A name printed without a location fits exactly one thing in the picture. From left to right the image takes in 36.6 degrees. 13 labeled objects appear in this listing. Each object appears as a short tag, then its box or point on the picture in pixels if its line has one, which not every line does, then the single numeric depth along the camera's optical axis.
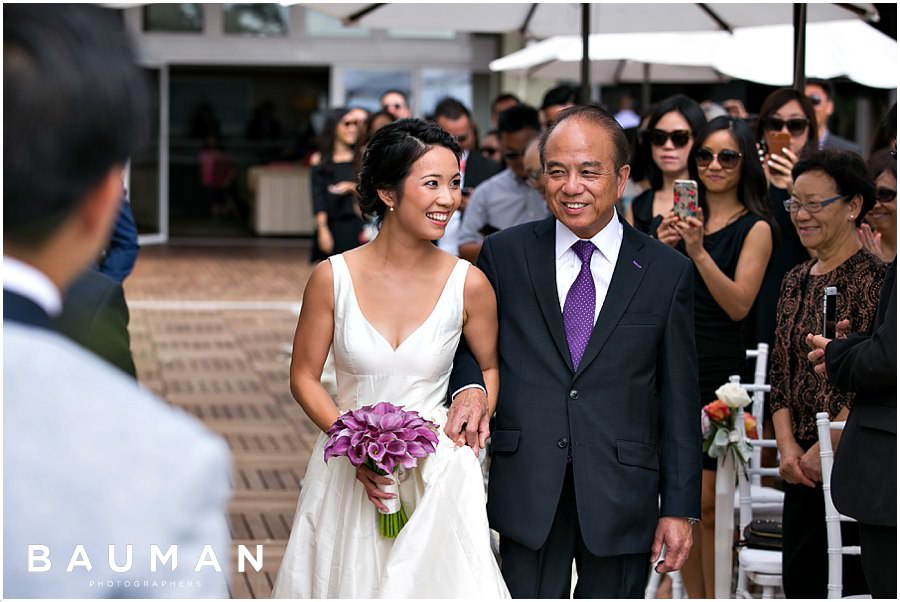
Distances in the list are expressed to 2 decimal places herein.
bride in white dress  3.26
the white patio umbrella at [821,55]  8.71
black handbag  4.31
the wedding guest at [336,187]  7.81
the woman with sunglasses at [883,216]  3.71
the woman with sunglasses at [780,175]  5.46
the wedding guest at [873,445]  2.89
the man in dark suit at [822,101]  6.72
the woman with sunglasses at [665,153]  5.29
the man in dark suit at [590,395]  3.16
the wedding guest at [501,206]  6.47
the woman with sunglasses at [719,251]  4.59
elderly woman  3.95
